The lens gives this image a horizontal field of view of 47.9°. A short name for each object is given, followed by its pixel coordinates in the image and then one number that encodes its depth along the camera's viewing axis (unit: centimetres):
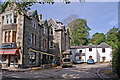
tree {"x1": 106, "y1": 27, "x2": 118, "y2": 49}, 6162
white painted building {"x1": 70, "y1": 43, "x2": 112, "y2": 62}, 4231
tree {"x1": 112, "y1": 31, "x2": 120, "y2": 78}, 1031
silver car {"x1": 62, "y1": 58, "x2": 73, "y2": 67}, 2481
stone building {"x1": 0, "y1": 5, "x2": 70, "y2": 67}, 2056
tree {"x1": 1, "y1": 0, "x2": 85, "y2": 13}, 822
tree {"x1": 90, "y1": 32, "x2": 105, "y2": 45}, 6431
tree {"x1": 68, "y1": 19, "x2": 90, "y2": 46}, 5178
